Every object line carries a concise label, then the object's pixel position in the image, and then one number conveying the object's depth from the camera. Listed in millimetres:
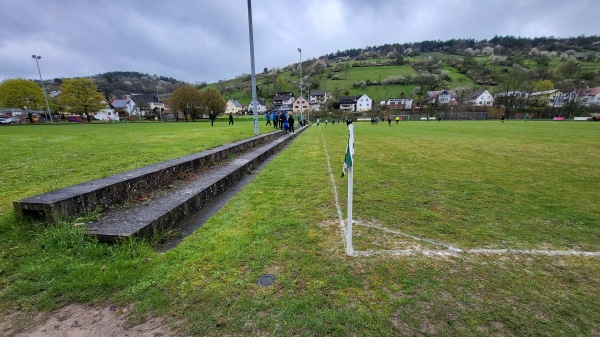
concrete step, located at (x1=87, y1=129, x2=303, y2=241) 3258
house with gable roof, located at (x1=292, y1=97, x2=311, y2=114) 105906
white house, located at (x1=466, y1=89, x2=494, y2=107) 88644
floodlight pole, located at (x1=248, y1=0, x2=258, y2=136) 14000
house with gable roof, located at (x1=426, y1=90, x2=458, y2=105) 89562
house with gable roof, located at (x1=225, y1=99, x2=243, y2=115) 110500
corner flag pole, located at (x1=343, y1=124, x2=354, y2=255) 3015
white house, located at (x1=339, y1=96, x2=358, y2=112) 98981
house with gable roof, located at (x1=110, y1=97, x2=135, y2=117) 95688
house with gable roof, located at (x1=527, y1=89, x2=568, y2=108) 74188
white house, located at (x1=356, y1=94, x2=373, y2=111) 98125
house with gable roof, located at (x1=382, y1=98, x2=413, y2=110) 93381
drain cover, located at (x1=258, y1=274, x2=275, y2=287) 2575
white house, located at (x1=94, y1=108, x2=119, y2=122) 86438
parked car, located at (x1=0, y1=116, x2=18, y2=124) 47094
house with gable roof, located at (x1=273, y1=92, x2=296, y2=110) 114825
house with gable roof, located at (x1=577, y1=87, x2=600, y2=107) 66625
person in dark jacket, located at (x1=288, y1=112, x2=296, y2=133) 23778
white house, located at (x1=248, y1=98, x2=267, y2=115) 110956
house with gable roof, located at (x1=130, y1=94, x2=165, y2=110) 103688
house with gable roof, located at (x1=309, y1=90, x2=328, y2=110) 106375
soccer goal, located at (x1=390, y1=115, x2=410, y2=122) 77625
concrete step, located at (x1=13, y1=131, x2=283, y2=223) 3258
